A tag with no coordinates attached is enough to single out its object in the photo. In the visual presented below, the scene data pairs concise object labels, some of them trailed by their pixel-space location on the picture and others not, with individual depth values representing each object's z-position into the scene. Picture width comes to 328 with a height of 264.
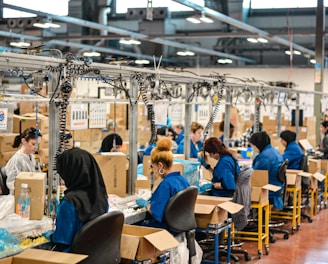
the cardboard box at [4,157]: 7.02
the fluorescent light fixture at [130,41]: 10.51
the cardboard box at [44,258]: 2.83
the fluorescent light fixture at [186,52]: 13.16
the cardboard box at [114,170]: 4.59
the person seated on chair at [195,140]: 7.13
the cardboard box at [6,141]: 6.99
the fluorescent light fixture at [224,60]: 14.41
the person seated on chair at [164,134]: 6.81
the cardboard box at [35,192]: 3.69
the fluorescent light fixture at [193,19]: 7.63
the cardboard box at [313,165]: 8.02
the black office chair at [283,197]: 6.30
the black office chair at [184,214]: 4.00
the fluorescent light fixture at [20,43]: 10.42
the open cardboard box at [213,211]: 4.57
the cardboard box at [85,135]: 8.92
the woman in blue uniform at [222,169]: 5.30
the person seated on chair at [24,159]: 5.17
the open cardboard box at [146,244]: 3.47
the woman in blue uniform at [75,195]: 3.11
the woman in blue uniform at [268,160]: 6.34
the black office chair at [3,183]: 5.20
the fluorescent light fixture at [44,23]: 8.43
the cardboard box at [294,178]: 6.78
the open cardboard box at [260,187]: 5.70
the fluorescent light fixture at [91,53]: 13.28
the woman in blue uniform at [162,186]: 4.06
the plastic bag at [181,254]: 3.99
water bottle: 3.66
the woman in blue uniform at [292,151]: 7.39
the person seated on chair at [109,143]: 5.80
